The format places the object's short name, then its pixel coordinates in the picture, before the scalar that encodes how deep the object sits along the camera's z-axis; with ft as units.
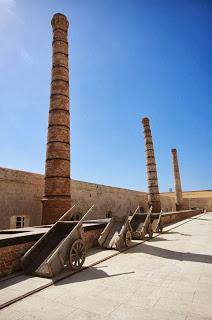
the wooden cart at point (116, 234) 24.00
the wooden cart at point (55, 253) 15.22
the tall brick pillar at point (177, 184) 102.02
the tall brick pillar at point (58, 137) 33.24
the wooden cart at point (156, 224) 39.68
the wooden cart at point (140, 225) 30.73
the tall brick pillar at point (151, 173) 63.21
